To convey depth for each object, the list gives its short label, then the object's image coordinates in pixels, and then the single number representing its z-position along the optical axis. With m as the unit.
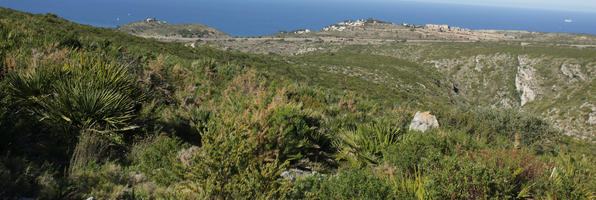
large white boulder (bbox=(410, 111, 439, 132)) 8.10
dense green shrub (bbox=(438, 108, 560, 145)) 10.37
